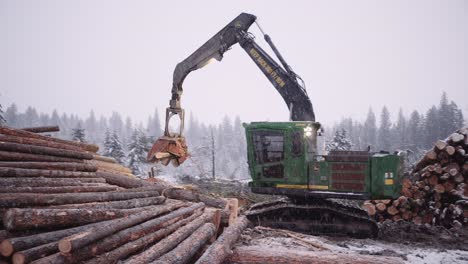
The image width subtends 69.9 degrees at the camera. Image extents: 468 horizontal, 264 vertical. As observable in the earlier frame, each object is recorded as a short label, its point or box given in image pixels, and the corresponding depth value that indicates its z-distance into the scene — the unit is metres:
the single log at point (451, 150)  9.96
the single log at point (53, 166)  6.32
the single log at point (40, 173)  5.85
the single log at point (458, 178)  9.81
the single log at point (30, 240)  4.05
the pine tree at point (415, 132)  69.85
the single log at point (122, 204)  5.89
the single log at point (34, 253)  3.99
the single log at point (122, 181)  8.64
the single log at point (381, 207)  10.65
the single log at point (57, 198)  4.95
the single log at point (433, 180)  10.22
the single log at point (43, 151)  6.64
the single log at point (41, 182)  5.64
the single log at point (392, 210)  10.52
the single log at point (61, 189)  5.44
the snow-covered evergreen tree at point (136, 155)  40.12
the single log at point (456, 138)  10.03
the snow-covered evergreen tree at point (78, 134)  37.38
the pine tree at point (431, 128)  66.94
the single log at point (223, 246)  5.34
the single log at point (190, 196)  8.86
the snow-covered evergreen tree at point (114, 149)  39.81
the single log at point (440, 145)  10.20
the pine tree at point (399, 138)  72.50
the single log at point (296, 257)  5.80
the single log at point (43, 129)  9.68
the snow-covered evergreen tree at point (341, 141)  37.19
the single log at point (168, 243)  4.78
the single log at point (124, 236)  4.48
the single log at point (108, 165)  9.30
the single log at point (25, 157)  6.36
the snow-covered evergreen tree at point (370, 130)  93.81
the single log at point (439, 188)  10.04
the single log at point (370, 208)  10.70
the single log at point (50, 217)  4.39
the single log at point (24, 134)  7.50
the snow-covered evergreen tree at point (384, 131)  79.62
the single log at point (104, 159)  9.95
